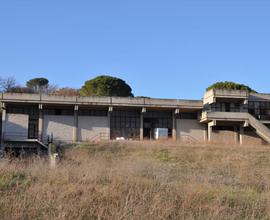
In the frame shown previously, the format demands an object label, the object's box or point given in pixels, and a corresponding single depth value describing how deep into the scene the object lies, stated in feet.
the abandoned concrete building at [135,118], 148.15
